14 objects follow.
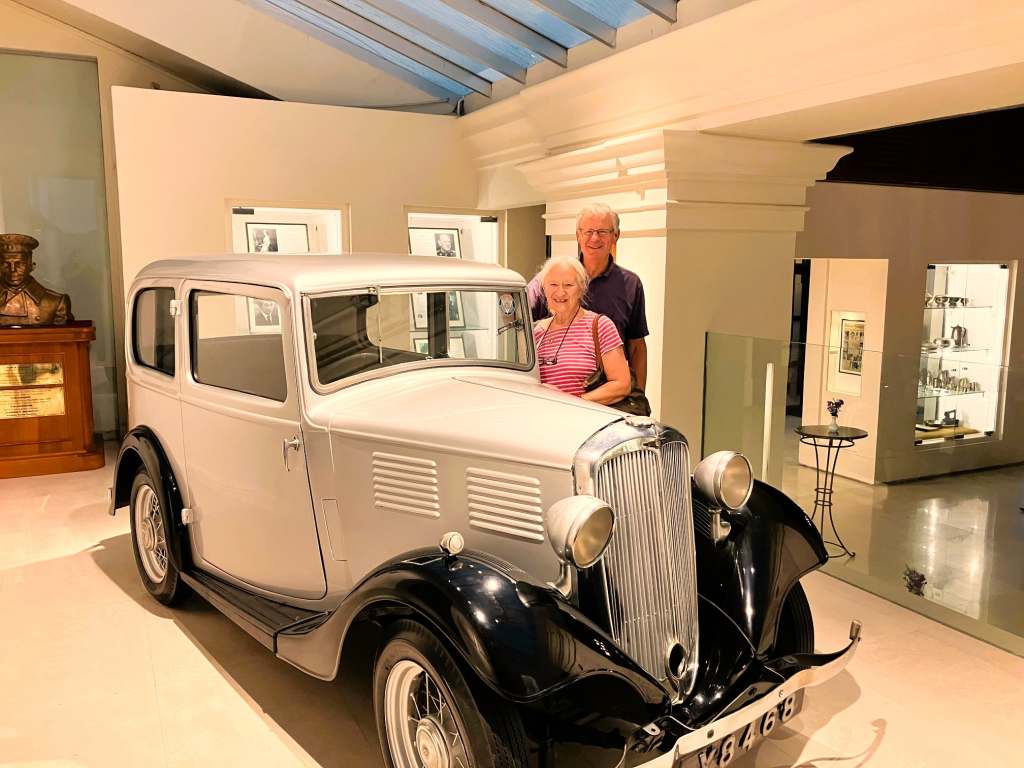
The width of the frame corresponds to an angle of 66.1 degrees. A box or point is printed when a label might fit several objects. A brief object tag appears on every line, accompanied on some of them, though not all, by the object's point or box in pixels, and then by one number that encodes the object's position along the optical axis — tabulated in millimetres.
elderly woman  3225
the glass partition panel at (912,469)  3469
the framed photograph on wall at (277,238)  5875
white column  4184
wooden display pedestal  5453
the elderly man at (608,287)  3512
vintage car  1839
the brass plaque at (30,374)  5441
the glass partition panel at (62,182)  6410
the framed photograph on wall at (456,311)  3010
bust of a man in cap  5621
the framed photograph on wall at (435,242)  6488
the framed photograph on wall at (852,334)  7336
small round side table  3828
